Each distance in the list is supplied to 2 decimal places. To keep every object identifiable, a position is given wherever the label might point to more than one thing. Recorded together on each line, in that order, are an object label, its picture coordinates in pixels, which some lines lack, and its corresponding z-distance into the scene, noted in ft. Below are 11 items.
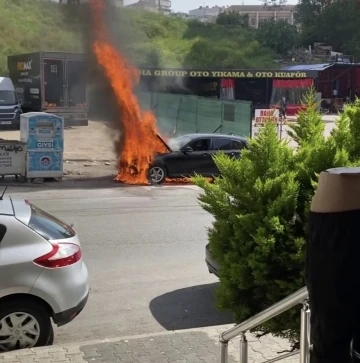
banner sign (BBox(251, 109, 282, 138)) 72.92
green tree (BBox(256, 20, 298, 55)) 250.16
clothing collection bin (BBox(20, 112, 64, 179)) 57.62
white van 104.67
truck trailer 99.09
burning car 60.18
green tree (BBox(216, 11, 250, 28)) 287.07
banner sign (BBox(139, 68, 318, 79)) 130.31
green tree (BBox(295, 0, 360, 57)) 236.43
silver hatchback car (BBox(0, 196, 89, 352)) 19.38
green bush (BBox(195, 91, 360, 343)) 14.10
